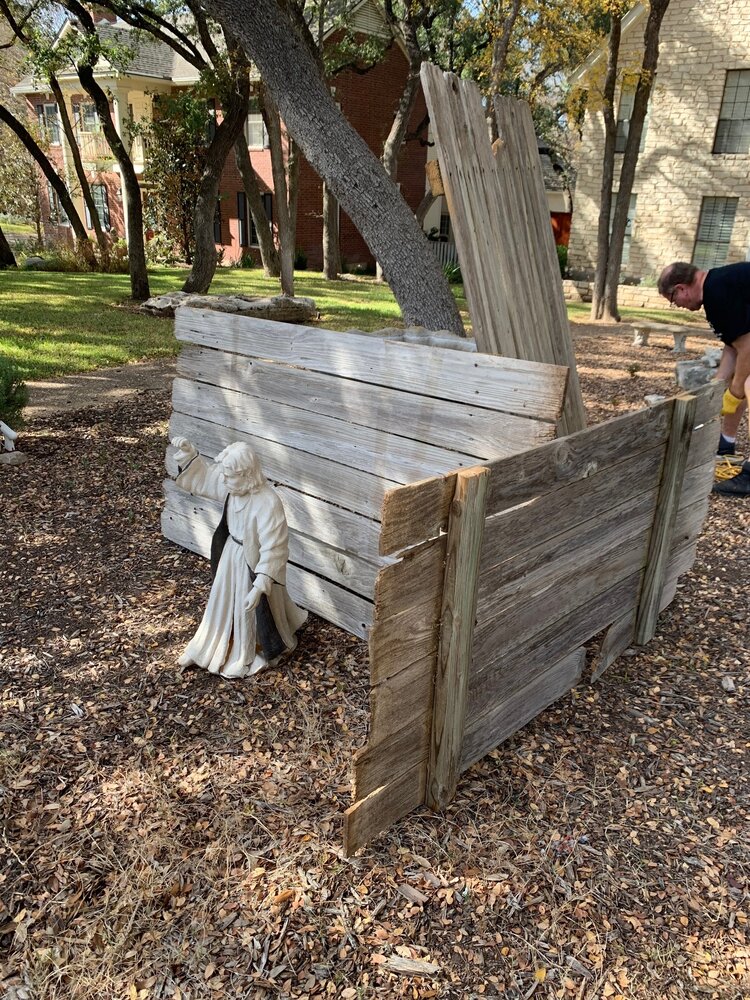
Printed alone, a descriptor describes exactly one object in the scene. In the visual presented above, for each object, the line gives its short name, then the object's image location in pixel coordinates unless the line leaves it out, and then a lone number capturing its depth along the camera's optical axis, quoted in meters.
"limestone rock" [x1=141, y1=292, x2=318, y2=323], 11.45
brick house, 26.36
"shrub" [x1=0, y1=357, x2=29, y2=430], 6.83
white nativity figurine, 3.50
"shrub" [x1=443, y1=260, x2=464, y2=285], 22.83
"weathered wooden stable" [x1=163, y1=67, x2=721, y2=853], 2.51
